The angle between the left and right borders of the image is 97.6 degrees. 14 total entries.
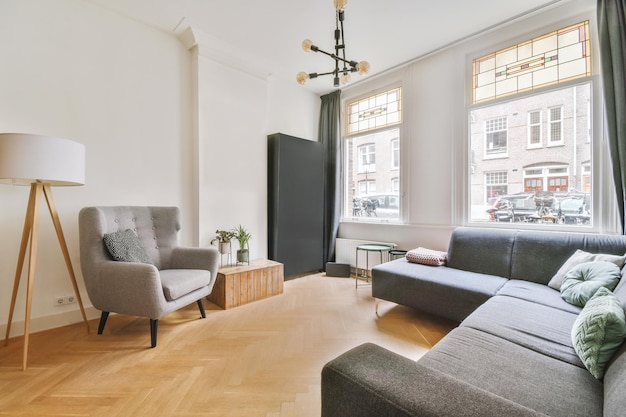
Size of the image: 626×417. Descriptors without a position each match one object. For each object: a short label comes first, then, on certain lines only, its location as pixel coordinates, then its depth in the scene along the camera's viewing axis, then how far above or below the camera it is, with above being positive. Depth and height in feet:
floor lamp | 5.90 +0.93
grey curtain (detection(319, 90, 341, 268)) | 14.48 +2.33
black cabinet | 12.30 +0.31
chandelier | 6.25 +3.92
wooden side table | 9.34 -2.67
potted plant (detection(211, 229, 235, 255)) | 10.18 -1.12
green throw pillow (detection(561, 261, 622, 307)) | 5.55 -1.59
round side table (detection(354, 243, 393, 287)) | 11.55 -1.99
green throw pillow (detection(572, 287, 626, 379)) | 3.29 -1.63
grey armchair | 6.64 -1.67
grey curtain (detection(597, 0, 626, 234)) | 7.28 +3.37
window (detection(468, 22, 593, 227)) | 8.41 +2.75
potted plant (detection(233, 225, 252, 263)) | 10.61 -1.46
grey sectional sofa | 2.25 -2.08
